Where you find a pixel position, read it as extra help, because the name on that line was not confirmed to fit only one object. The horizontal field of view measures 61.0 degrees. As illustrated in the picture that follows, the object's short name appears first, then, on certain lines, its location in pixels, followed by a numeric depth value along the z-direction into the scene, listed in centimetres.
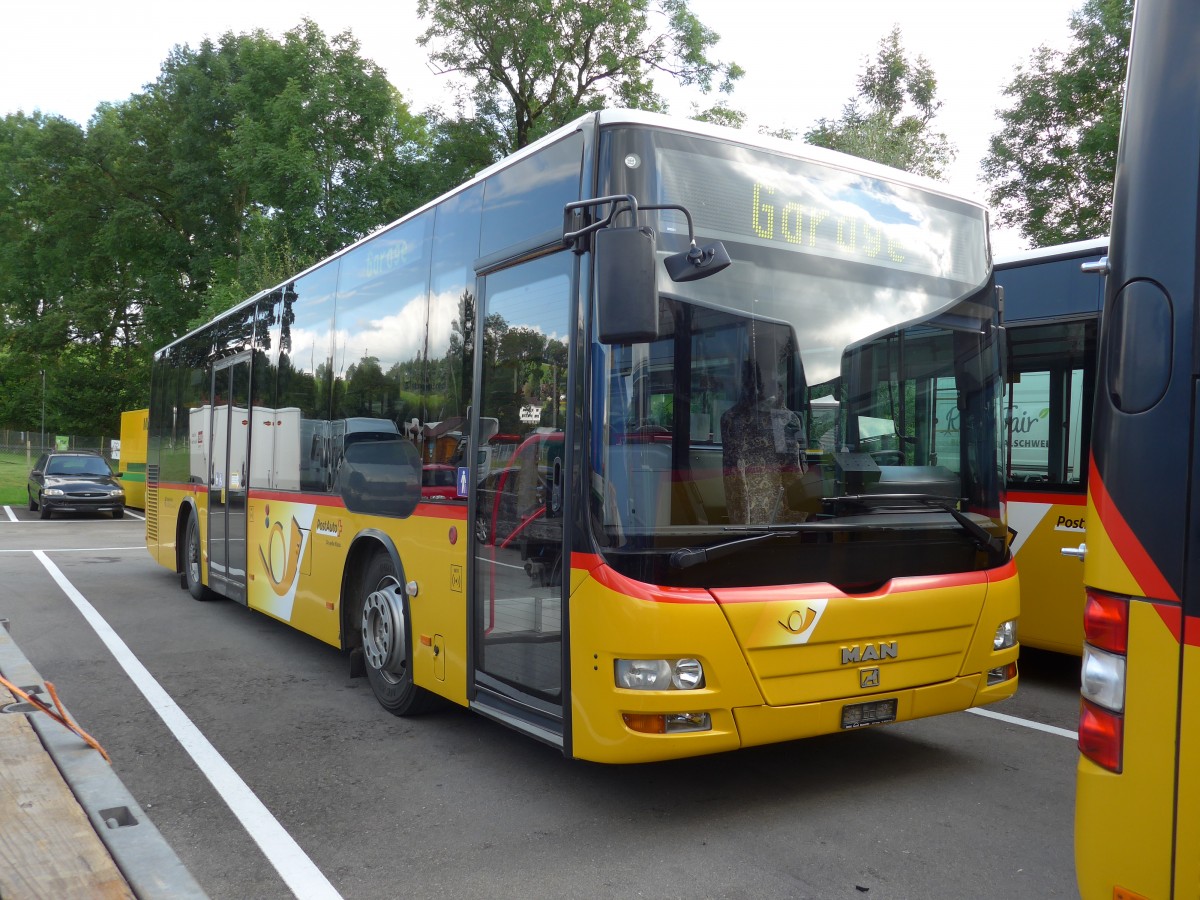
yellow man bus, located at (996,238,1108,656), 718
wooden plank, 220
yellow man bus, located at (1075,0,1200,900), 230
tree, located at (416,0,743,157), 2675
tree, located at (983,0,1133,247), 2489
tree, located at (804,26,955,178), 3516
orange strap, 324
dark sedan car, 2584
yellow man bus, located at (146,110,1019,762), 428
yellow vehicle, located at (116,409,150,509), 2762
